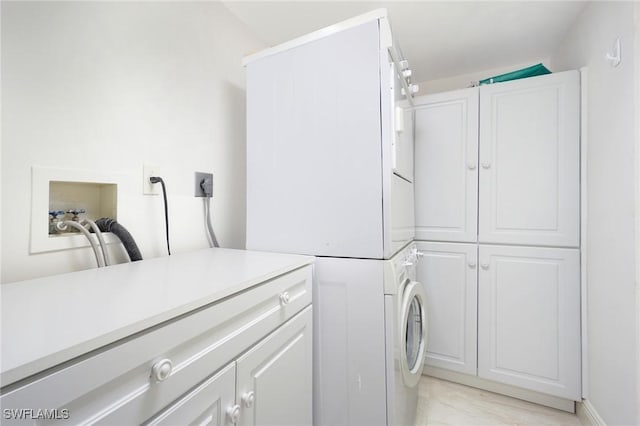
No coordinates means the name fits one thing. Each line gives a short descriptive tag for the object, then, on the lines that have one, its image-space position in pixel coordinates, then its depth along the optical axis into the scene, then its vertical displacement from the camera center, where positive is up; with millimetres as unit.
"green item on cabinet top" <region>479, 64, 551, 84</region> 1768 +917
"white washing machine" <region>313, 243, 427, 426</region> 1080 -518
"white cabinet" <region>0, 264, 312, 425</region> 414 -317
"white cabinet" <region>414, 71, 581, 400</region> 1651 -76
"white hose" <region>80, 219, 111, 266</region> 954 -94
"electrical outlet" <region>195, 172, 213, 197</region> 1409 +138
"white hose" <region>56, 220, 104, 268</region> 910 -58
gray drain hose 1021 -77
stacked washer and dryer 1095 +64
